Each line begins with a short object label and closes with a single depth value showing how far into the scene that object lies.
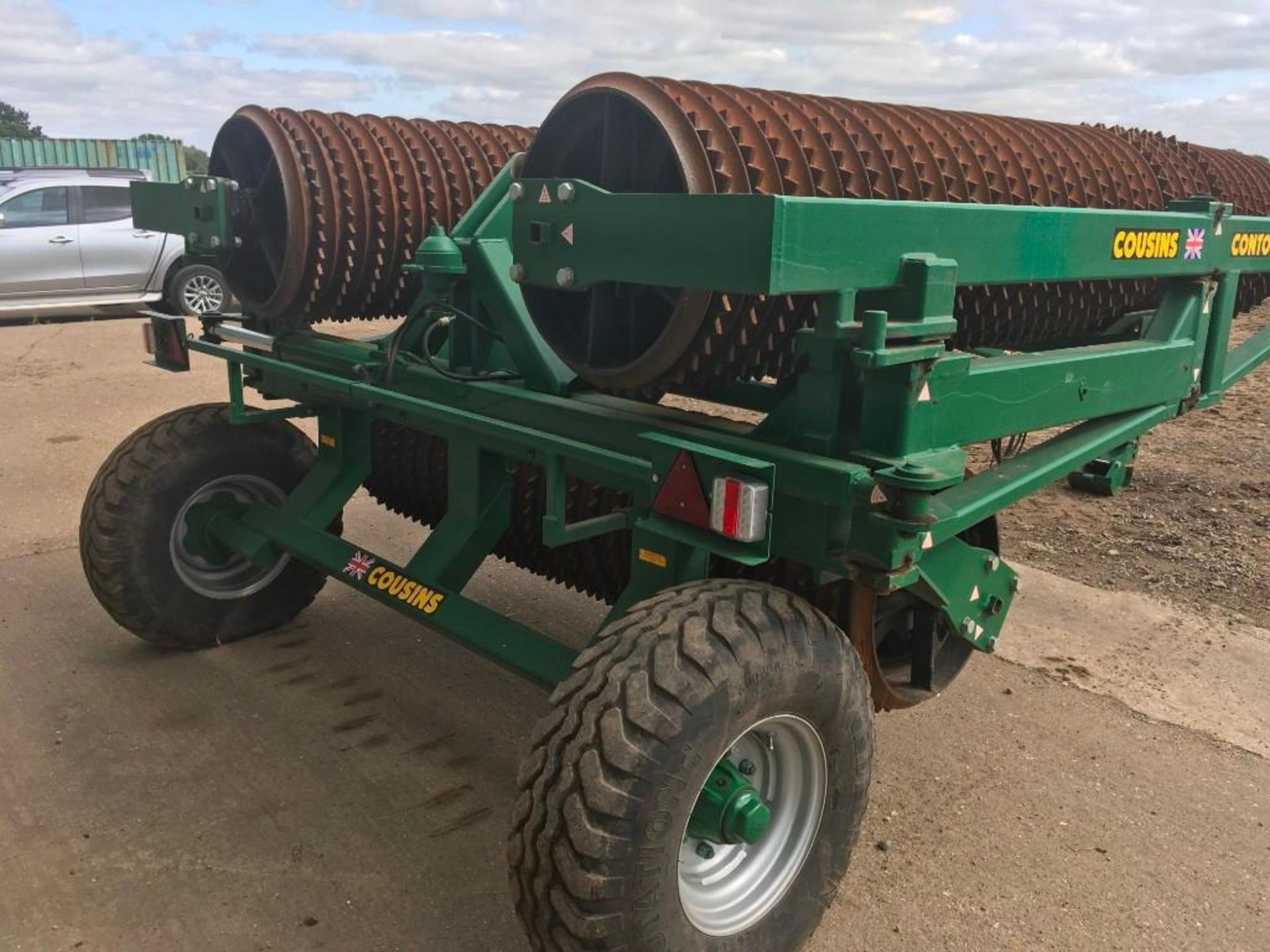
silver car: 11.59
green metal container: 23.98
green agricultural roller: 2.17
